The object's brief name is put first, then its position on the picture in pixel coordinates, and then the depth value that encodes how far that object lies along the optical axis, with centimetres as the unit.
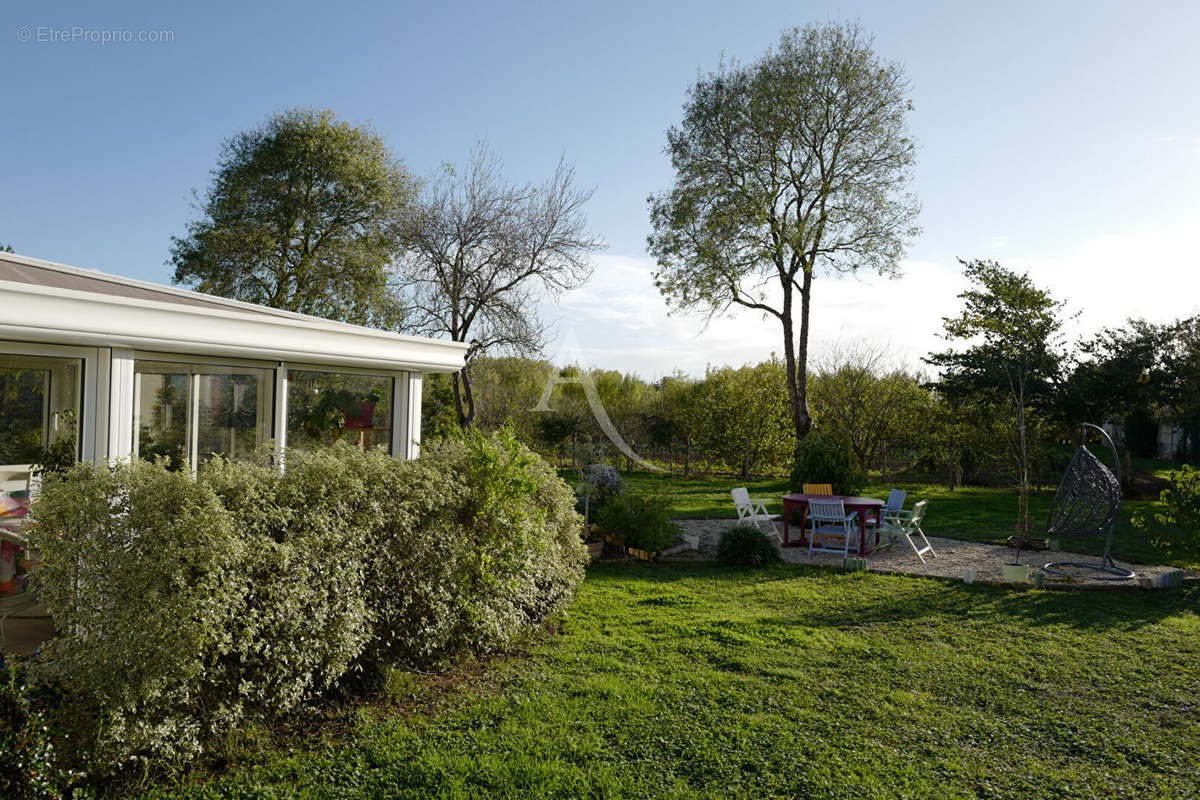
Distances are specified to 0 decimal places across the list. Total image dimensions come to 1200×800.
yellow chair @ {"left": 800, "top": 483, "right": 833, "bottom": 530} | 1308
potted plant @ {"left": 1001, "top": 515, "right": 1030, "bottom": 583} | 870
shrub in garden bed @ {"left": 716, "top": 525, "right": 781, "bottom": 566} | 995
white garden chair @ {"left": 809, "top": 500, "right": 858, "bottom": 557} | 1035
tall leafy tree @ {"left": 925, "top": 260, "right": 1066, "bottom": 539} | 1830
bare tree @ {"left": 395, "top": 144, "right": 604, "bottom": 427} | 1636
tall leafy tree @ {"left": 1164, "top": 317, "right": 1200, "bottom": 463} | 1753
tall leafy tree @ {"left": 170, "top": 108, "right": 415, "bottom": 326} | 2180
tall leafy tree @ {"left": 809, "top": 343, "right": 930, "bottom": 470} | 2067
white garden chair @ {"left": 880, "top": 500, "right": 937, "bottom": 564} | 1022
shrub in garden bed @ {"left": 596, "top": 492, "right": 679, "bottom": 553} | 1023
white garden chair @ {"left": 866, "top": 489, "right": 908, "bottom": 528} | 1185
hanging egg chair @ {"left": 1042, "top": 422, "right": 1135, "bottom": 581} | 927
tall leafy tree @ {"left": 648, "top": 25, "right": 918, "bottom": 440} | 1764
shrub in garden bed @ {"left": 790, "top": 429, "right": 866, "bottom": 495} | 1373
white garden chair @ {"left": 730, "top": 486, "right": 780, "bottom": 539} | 1197
